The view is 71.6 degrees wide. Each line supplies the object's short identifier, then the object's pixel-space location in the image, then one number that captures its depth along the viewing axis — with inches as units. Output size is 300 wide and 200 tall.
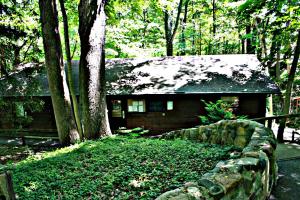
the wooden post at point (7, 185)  87.6
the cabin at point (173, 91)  427.8
